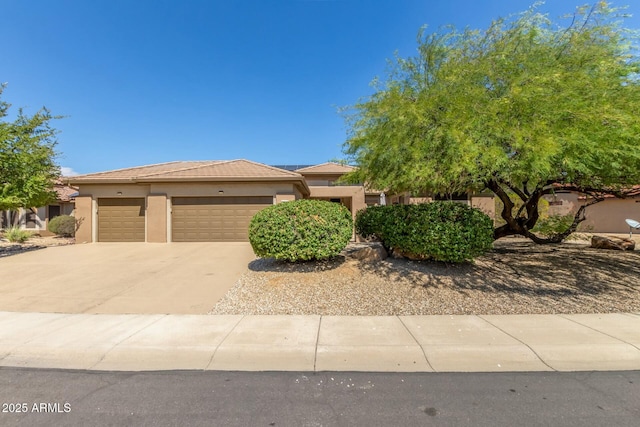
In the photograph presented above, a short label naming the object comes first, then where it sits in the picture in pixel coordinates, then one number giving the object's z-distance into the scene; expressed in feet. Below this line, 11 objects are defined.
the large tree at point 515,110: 17.21
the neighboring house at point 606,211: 63.36
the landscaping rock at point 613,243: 34.81
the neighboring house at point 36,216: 64.85
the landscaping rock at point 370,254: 27.99
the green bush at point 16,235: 50.21
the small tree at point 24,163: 39.14
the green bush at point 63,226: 57.26
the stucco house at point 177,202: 46.70
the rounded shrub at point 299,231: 24.54
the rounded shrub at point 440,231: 23.70
